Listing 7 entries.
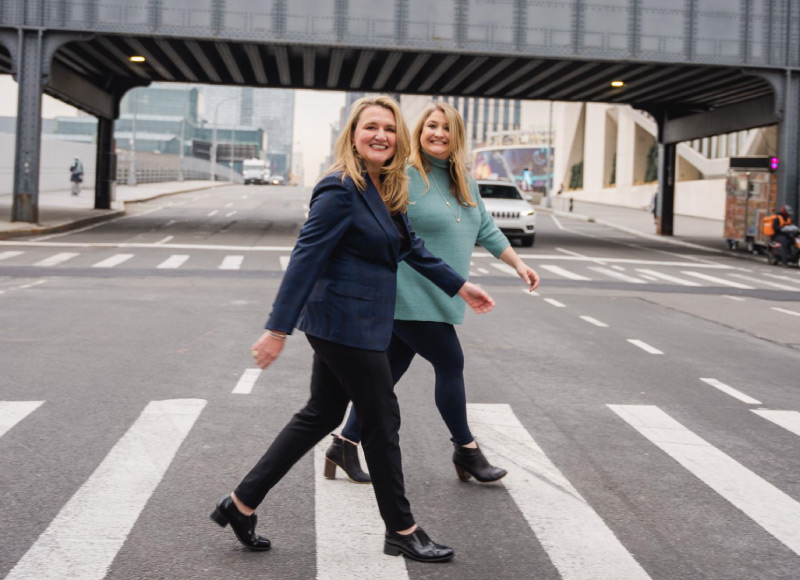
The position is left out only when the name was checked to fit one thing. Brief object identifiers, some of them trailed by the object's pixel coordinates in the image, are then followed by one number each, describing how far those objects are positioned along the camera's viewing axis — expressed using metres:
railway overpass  27.64
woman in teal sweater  5.16
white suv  27.95
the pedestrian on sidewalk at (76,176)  48.50
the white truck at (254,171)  98.81
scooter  25.70
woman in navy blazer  4.11
